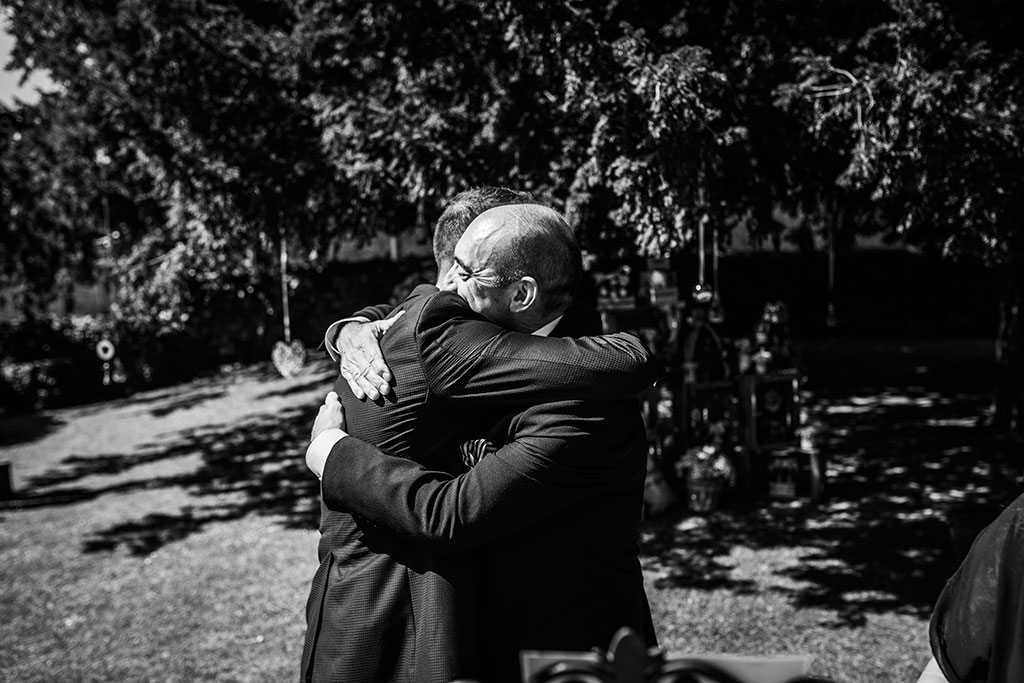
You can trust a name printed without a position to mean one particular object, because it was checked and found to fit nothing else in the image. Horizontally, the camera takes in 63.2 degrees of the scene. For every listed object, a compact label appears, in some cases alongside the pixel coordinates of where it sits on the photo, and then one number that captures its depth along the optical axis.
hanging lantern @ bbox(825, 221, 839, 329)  7.04
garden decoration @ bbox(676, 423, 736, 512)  6.64
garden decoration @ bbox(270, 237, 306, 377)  6.70
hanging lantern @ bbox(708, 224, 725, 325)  6.29
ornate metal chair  1.01
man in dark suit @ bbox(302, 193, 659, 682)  1.51
